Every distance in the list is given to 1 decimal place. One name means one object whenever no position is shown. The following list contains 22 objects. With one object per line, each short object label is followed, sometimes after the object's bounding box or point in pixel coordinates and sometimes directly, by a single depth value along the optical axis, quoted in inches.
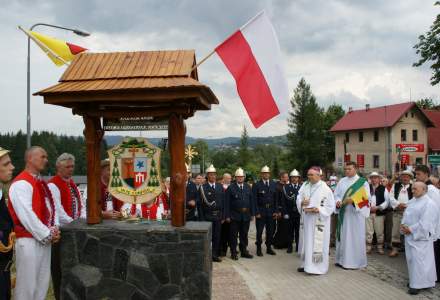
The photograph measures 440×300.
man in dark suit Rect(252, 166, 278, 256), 408.3
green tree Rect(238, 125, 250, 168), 3171.8
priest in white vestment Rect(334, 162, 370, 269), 343.3
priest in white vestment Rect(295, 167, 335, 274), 321.4
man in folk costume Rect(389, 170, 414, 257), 374.0
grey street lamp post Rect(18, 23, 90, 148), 416.5
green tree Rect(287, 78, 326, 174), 2250.2
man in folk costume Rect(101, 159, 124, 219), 244.0
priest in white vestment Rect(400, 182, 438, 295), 269.3
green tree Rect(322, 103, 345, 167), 2437.3
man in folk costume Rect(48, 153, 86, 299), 216.8
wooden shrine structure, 191.8
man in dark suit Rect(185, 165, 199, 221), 388.5
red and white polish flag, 200.1
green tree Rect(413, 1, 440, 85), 823.1
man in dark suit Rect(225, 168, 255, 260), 391.5
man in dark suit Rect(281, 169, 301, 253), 424.8
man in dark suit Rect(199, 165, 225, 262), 379.6
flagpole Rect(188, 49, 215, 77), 198.7
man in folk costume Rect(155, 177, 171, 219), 241.9
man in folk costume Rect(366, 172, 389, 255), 405.7
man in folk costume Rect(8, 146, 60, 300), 181.9
